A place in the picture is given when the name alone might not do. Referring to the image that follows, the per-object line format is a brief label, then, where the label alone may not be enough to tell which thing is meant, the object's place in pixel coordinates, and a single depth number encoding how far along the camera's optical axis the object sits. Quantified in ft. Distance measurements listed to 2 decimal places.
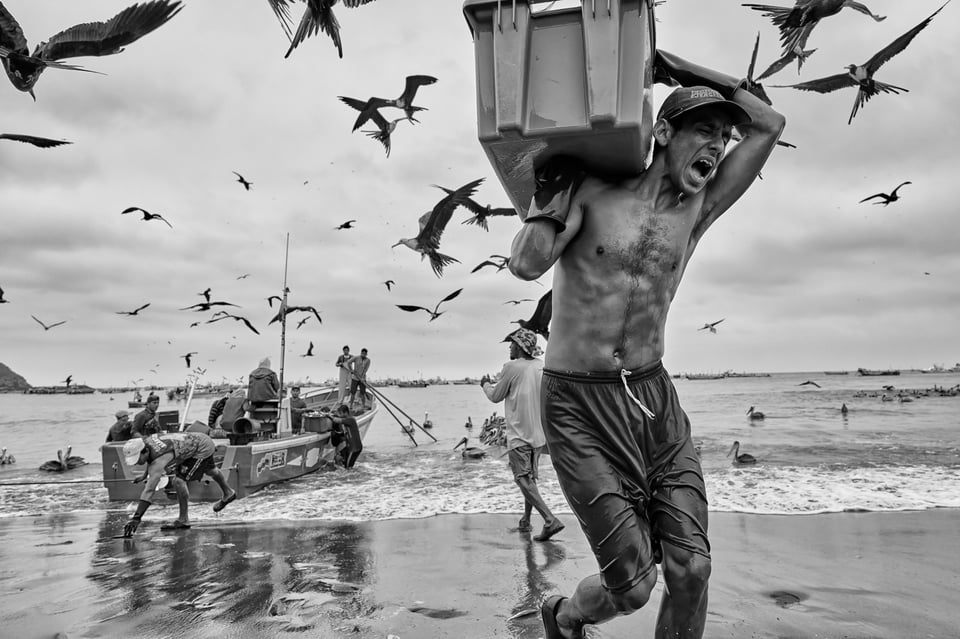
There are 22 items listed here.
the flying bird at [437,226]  13.98
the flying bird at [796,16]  12.91
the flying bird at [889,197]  30.27
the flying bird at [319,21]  12.50
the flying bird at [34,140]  12.23
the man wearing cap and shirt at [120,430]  33.22
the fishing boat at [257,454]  30.71
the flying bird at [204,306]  39.47
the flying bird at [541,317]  10.98
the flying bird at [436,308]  25.18
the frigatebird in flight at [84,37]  10.53
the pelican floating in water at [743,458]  38.09
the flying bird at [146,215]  37.06
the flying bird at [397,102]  24.64
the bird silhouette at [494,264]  24.77
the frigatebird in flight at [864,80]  16.60
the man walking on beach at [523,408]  19.94
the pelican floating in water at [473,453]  47.39
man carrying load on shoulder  7.33
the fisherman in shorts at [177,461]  24.22
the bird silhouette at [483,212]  19.75
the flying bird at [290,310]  38.94
